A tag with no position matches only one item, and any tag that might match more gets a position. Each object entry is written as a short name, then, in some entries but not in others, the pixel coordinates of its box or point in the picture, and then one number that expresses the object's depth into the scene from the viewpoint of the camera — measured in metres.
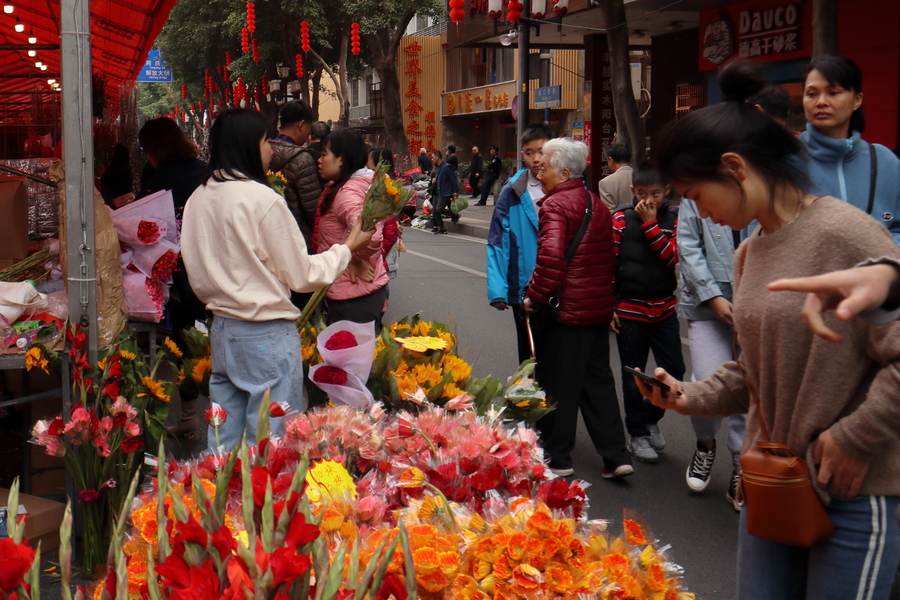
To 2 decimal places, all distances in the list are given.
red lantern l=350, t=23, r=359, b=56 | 22.86
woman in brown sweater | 1.77
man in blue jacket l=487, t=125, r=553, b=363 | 4.67
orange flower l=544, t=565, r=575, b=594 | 1.63
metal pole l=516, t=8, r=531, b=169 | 16.80
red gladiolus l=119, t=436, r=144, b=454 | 3.41
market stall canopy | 6.50
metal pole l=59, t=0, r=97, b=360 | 3.16
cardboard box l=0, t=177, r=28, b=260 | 4.09
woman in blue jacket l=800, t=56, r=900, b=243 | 3.19
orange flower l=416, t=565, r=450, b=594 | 1.60
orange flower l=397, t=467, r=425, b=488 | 1.98
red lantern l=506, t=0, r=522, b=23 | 15.24
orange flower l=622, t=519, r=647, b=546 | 1.76
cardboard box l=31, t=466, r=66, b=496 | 4.00
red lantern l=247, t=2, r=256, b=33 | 20.54
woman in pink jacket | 4.78
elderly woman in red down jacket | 4.32
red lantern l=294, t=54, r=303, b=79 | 27.53
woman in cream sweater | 3.12
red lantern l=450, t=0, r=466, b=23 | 15.35
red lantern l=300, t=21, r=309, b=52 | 23.67
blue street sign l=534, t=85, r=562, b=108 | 17.58
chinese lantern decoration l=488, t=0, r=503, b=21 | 16.09
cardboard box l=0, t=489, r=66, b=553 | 3.63
